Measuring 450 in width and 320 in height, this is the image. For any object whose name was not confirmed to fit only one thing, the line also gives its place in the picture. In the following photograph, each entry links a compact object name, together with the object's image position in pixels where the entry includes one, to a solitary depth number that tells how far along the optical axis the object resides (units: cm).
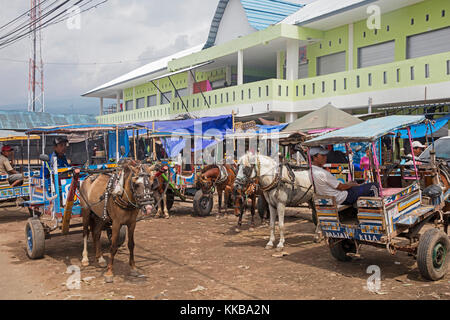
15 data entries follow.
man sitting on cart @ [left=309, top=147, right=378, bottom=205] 702
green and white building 1578
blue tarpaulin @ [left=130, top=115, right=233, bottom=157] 1616
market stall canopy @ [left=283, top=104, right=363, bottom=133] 1255
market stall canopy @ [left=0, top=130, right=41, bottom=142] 1414
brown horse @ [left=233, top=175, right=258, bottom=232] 1115
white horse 876
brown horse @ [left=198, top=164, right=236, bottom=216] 1301
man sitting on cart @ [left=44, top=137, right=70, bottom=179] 840
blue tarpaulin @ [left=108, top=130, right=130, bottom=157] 1120
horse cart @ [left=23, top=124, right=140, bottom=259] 781
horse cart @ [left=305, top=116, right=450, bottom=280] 613
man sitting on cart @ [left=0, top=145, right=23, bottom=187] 1164
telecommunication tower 3669
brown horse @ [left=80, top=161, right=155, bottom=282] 652
